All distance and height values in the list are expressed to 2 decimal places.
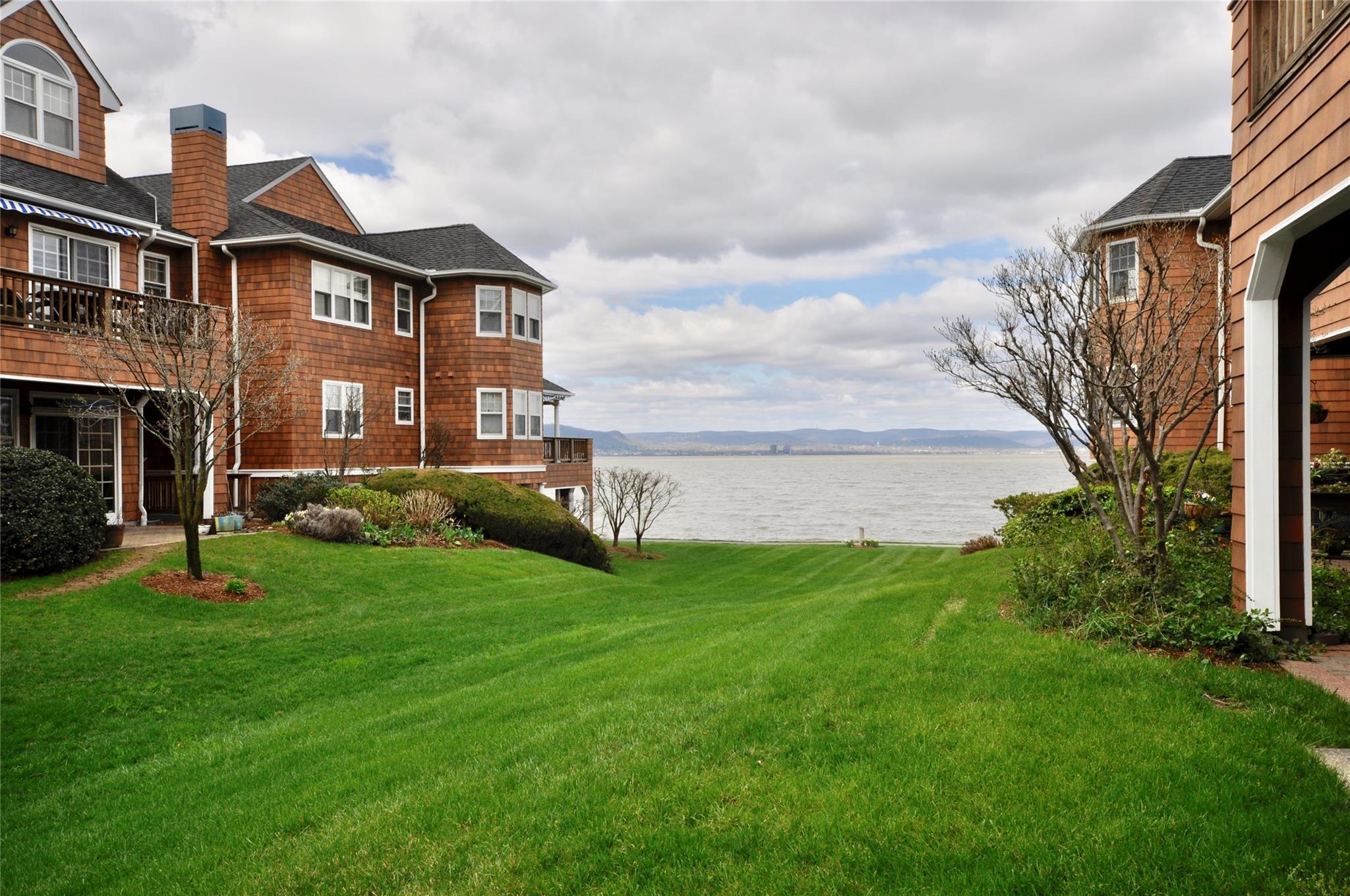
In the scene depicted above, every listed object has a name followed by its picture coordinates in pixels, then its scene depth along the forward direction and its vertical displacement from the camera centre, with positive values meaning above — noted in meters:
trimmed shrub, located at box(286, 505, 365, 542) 15.87 -1.50
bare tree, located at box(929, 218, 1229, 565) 8.16 +0.90
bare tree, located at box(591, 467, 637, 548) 30.14 -1.88
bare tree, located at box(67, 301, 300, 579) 12.05 +1.37
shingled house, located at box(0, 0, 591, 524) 15.97 +3.93
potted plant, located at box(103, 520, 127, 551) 13.15 -1.40
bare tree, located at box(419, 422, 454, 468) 23.94 +0.02
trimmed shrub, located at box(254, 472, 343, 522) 17.88 -1.06
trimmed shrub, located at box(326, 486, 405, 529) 17.30 -1.23
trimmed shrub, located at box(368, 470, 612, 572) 18.89 -1.54
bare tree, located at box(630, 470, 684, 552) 29.05 -1.84
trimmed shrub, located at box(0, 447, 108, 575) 11.00 -0.88
